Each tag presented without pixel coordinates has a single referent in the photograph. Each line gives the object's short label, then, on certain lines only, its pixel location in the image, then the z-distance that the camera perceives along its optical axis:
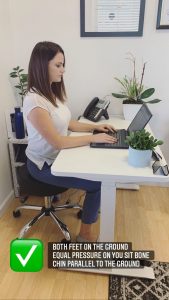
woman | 1.45
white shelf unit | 2.09
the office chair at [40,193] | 1.62
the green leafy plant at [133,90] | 2.11
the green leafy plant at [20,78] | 2.12
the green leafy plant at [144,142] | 1.24
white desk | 1.20
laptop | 1.50
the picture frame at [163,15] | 2.00
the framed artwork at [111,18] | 2.04
